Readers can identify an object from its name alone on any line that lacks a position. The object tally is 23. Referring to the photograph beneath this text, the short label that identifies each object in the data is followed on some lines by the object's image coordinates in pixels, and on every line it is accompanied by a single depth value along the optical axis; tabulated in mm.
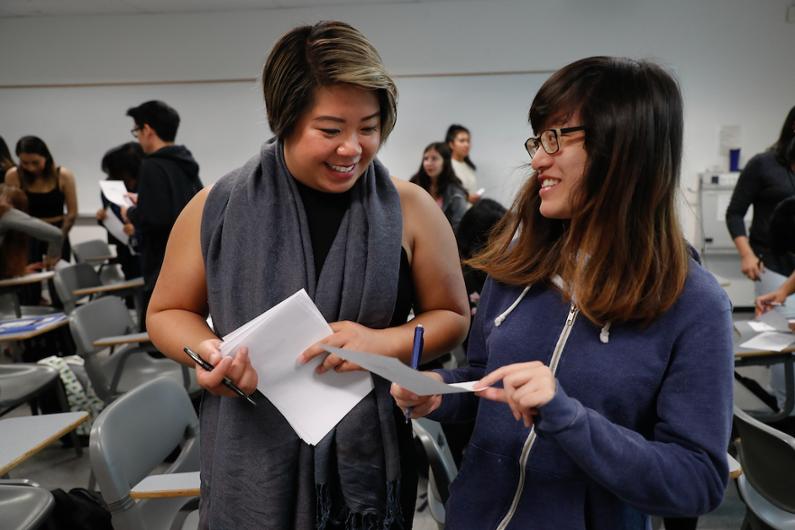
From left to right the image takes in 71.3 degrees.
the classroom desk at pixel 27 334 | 2688
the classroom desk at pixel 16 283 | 3535
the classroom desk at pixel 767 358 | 2246
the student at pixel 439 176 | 4320
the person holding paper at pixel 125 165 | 3834
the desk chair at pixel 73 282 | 3713
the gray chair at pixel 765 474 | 1459
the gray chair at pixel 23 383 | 2459
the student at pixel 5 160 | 4305
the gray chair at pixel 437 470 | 1457
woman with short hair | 1004
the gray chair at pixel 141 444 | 1324
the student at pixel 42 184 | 4445
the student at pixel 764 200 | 2867
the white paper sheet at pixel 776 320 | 2416
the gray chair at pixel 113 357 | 2520
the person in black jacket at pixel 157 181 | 2832
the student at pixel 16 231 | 3406
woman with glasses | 744
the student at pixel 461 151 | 5195
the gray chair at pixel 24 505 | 1317
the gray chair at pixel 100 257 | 4855
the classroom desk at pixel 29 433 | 1476
